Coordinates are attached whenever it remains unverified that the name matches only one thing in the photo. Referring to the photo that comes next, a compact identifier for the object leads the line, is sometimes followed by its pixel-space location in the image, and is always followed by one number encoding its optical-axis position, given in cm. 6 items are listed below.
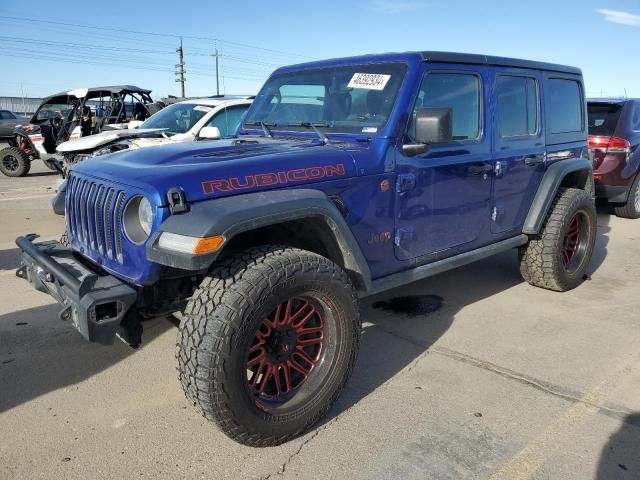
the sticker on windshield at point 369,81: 334
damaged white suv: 773
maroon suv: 747
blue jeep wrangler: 235
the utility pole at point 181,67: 4768
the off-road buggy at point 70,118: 1212
